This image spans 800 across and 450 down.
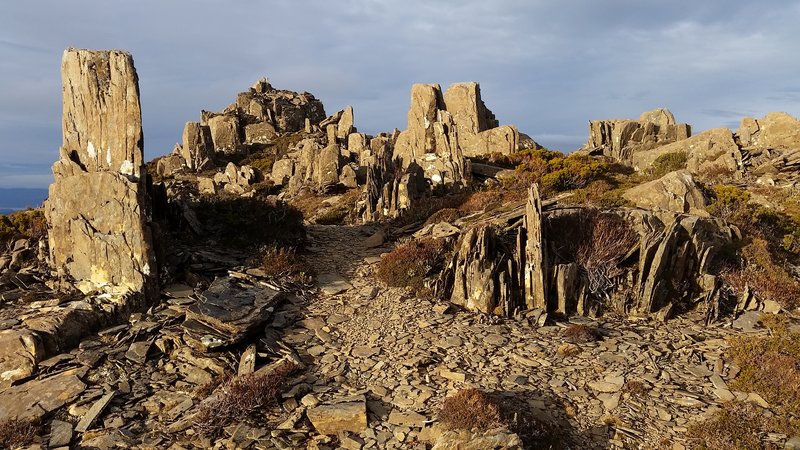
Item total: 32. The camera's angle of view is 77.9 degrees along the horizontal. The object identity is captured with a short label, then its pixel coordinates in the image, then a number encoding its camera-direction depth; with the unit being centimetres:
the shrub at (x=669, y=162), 2934
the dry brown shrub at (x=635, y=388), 1032
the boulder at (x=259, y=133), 6084
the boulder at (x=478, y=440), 805
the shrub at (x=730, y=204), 1833
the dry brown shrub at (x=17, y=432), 898
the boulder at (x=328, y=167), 3519
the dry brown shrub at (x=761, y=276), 1402
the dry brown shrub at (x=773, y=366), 995
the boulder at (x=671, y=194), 1881
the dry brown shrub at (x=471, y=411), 865
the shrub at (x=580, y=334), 1249
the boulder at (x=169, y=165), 4819
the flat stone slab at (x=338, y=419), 930
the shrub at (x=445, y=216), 2002
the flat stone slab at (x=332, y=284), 1523
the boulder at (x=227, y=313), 1170
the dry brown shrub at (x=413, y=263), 1541
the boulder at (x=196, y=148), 4956
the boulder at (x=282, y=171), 3962
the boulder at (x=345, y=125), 5662
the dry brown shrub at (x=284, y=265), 1535
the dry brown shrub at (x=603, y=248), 1457
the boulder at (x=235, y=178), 3869
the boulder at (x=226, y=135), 5647
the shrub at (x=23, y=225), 1574
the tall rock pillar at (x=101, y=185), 1343
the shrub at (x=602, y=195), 1919
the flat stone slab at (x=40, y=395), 983
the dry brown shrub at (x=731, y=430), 863
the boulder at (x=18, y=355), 1080
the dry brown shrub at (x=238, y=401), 930
